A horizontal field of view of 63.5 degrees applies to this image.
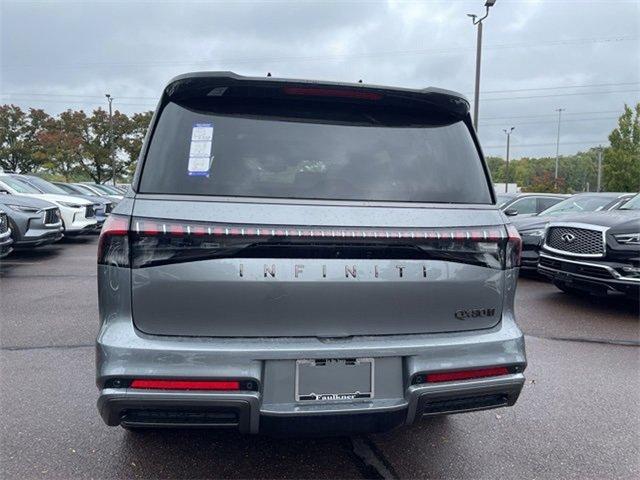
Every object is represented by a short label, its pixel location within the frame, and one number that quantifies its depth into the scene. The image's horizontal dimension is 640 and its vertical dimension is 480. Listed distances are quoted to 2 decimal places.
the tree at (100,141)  43.59
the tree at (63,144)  40.91
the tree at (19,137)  41.75
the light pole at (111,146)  42.71
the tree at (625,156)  35.09
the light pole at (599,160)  58.24
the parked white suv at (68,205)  11.90
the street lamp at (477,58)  17.50
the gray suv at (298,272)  2.10
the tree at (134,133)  45.16
